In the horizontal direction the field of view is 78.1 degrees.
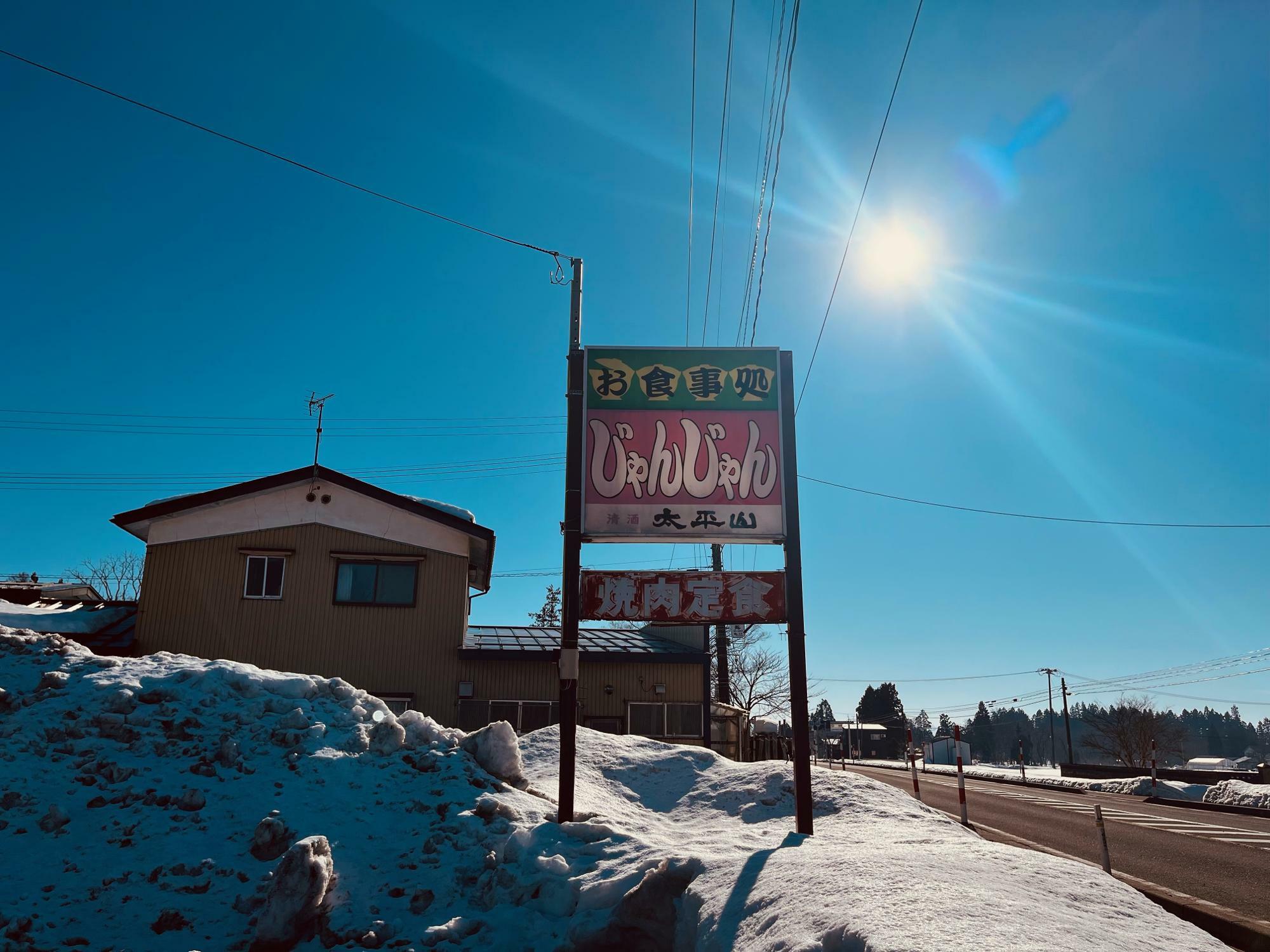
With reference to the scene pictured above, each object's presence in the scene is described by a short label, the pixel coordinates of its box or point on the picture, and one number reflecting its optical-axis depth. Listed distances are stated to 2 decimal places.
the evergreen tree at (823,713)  116.62
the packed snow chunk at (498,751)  9.70
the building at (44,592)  20.00
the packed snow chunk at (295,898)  6.38
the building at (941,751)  79.42
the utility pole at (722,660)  32.66
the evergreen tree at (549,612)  63.72
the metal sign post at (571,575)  9.13
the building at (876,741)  88.25
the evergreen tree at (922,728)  130.52
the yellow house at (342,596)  18.12
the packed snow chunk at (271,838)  7.39
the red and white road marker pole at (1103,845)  8.86
